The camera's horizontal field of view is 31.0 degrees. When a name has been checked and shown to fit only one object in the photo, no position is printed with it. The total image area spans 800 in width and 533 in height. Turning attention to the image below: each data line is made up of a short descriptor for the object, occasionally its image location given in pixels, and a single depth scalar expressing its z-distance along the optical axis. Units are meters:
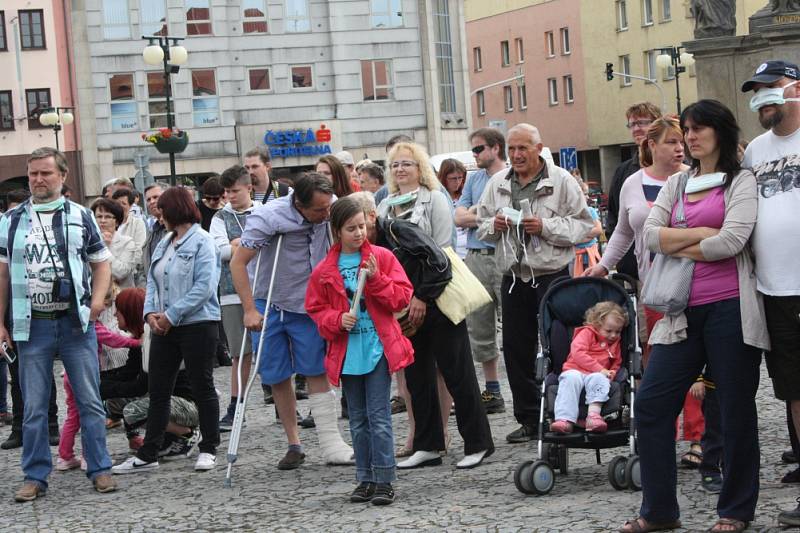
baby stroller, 7.87
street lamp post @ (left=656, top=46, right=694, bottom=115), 49.06
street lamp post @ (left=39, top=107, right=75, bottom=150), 46.38
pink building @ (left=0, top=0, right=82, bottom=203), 55.53
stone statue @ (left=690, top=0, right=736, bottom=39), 24.30
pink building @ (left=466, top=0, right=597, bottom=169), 74.25
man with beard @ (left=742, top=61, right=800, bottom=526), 6.50
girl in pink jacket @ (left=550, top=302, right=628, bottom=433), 7.95
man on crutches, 9.34
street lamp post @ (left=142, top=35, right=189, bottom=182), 32.22
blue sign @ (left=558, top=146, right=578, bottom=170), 43.59
